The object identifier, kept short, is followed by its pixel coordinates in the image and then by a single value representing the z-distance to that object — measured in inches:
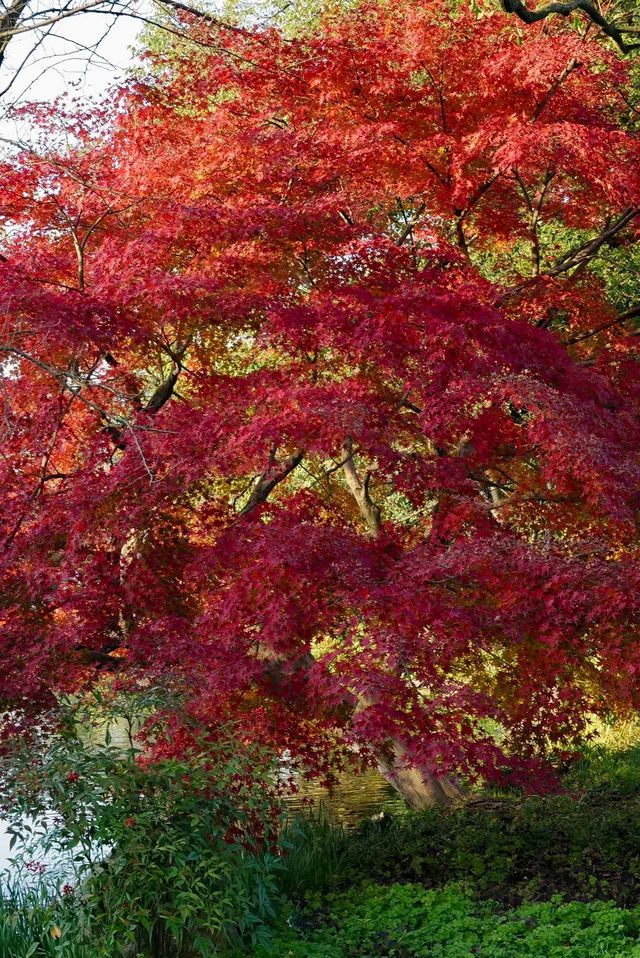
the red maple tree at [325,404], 197.0
